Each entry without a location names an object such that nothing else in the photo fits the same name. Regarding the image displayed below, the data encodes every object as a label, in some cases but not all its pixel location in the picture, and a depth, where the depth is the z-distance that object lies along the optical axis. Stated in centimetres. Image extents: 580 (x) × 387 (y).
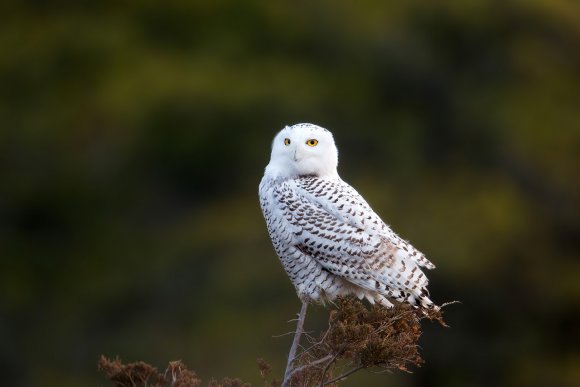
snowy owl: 1256
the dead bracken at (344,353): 1106
